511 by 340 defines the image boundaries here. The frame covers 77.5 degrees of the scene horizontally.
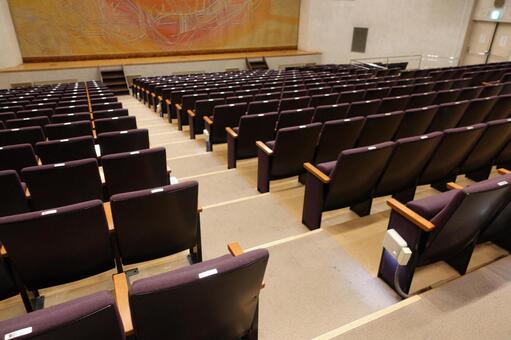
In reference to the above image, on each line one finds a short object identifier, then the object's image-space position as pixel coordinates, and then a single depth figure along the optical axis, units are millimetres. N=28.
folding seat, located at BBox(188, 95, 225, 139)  5058
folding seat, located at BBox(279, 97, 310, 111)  4574
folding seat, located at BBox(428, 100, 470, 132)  3689
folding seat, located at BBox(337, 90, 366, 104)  4887
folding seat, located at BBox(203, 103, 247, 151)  4406
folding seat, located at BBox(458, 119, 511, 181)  2918
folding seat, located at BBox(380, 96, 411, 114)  4285
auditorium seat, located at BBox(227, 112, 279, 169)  3789
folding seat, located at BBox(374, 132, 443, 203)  2613
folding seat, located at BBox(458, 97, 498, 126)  3779
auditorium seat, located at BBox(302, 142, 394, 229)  2470
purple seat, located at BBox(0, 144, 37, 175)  2834
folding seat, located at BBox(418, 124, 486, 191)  2762
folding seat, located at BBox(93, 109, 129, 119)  4629
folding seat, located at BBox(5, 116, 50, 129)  4004
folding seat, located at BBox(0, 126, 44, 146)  3426
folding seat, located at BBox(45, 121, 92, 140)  3600
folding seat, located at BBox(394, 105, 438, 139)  3557
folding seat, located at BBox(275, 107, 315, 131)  3791
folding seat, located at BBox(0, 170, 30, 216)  2158
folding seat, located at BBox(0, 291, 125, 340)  918
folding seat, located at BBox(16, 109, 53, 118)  4606
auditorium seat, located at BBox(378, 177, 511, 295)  1784
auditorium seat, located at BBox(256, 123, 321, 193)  3121
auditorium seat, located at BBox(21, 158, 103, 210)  2279
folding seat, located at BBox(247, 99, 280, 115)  4451
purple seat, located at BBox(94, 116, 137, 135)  3909
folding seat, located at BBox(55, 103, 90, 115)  5011
